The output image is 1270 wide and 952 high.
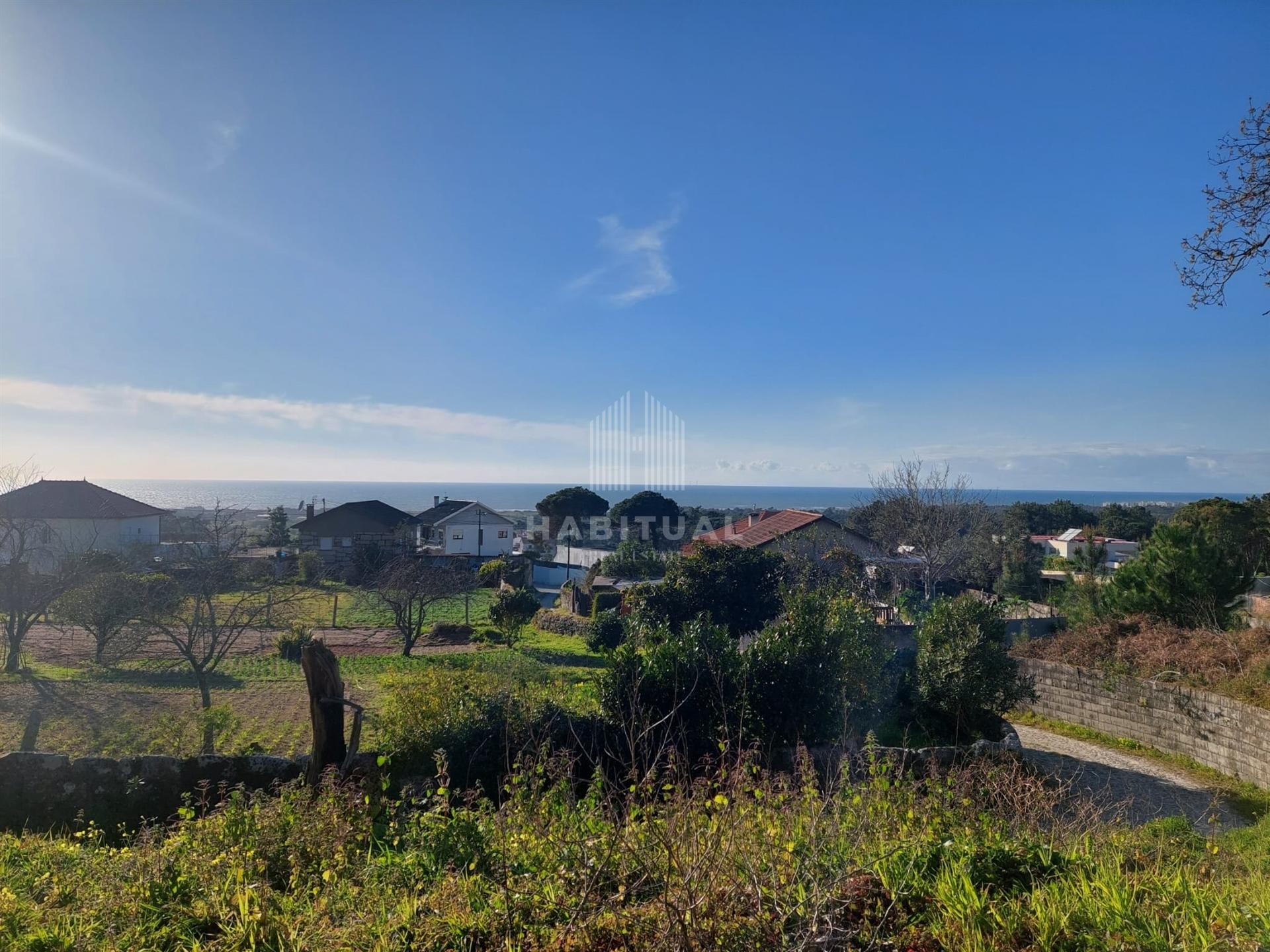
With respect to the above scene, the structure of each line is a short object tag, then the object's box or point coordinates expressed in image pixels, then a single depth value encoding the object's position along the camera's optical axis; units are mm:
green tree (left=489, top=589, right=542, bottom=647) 21031
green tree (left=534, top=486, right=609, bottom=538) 51938
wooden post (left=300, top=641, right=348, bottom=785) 5348
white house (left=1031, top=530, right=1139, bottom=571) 38588
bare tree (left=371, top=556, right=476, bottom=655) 19953
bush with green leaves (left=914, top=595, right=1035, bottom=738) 9422
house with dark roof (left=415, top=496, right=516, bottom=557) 43375
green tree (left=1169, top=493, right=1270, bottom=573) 22703
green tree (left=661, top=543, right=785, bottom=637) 16281
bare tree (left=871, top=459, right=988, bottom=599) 22797
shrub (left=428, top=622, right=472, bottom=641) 22484
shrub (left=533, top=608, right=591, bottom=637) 23391
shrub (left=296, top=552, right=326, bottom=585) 31266
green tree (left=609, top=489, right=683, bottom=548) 49562
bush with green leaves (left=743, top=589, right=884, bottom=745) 7734
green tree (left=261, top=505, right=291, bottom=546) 45906
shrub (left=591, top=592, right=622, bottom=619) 23812
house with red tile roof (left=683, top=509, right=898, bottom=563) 21703
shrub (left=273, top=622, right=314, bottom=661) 16969
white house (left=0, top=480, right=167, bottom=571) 27766
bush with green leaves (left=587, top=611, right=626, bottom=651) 19328
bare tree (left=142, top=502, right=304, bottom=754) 11445
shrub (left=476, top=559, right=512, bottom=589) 32831
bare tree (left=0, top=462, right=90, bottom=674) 13555
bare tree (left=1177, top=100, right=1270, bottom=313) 7488
